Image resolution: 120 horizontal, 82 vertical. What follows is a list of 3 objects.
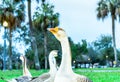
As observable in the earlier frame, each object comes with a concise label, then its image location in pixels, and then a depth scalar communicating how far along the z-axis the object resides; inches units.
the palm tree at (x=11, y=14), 1009.7
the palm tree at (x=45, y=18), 1067.2
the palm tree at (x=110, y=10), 1146.0
